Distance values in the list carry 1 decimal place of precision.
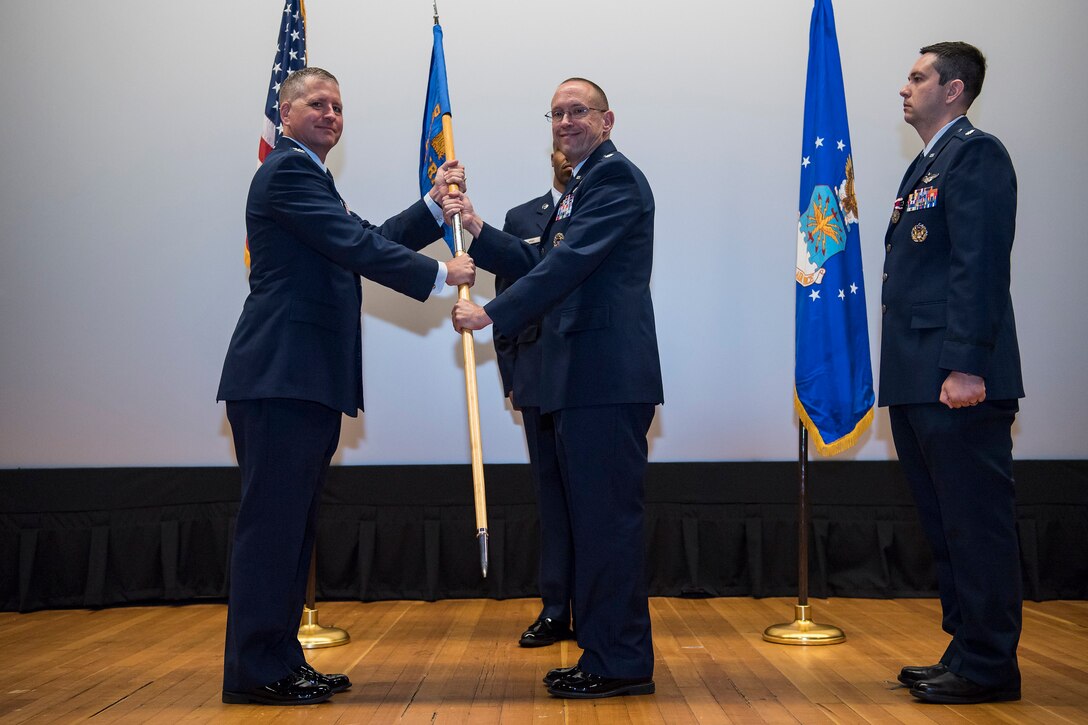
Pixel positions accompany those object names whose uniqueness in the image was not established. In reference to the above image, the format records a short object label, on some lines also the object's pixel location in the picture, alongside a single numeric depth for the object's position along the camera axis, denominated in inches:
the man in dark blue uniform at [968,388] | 111.9
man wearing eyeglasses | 115.4
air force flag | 156.0
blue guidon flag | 136.8
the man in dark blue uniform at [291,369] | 114.0
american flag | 162.9
